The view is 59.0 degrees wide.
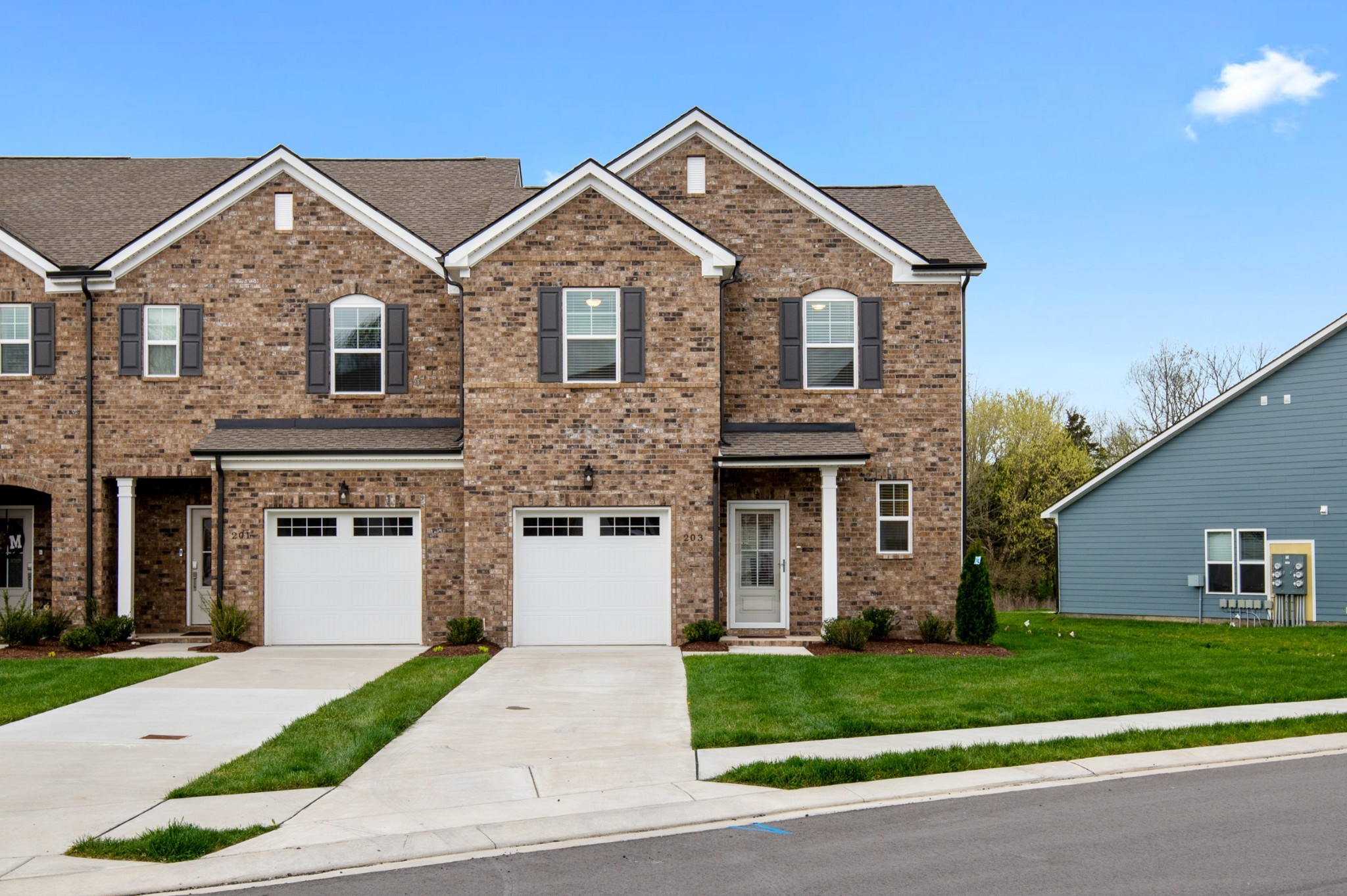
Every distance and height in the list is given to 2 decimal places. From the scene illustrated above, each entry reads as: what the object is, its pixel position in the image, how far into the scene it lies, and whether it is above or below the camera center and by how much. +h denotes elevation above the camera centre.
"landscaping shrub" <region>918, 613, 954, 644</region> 19.36 -2.18
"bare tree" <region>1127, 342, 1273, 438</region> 50.09 +4.41
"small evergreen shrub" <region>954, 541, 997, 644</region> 18.97 -1.79
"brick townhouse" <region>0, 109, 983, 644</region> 18.84 +1.49
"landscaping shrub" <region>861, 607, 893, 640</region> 19.38 -2.03
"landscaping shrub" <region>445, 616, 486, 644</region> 18.31 -2.04
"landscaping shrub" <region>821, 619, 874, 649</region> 18.22 -2.10
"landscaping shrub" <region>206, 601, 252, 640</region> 18.53 -1.93
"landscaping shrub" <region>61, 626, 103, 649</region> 18.28 -2.15
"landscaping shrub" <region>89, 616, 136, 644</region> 18.61 -2.05
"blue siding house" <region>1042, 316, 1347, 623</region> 25.62 -0.23
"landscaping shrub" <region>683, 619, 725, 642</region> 18.48 -2.08
